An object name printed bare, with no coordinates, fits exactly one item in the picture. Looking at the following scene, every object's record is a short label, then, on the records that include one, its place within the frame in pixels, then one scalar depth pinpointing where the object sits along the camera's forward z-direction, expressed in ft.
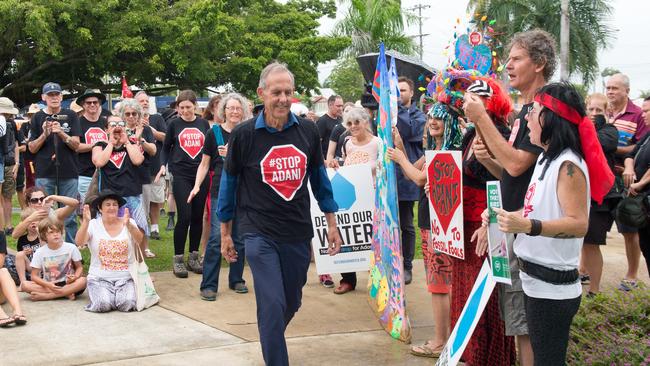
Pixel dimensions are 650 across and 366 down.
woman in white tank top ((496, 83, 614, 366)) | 10.42
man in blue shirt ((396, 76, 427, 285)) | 24.31
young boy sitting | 21.97
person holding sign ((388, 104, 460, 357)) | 16.28
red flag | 45.92
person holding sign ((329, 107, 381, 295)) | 23.80
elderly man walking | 15.20
